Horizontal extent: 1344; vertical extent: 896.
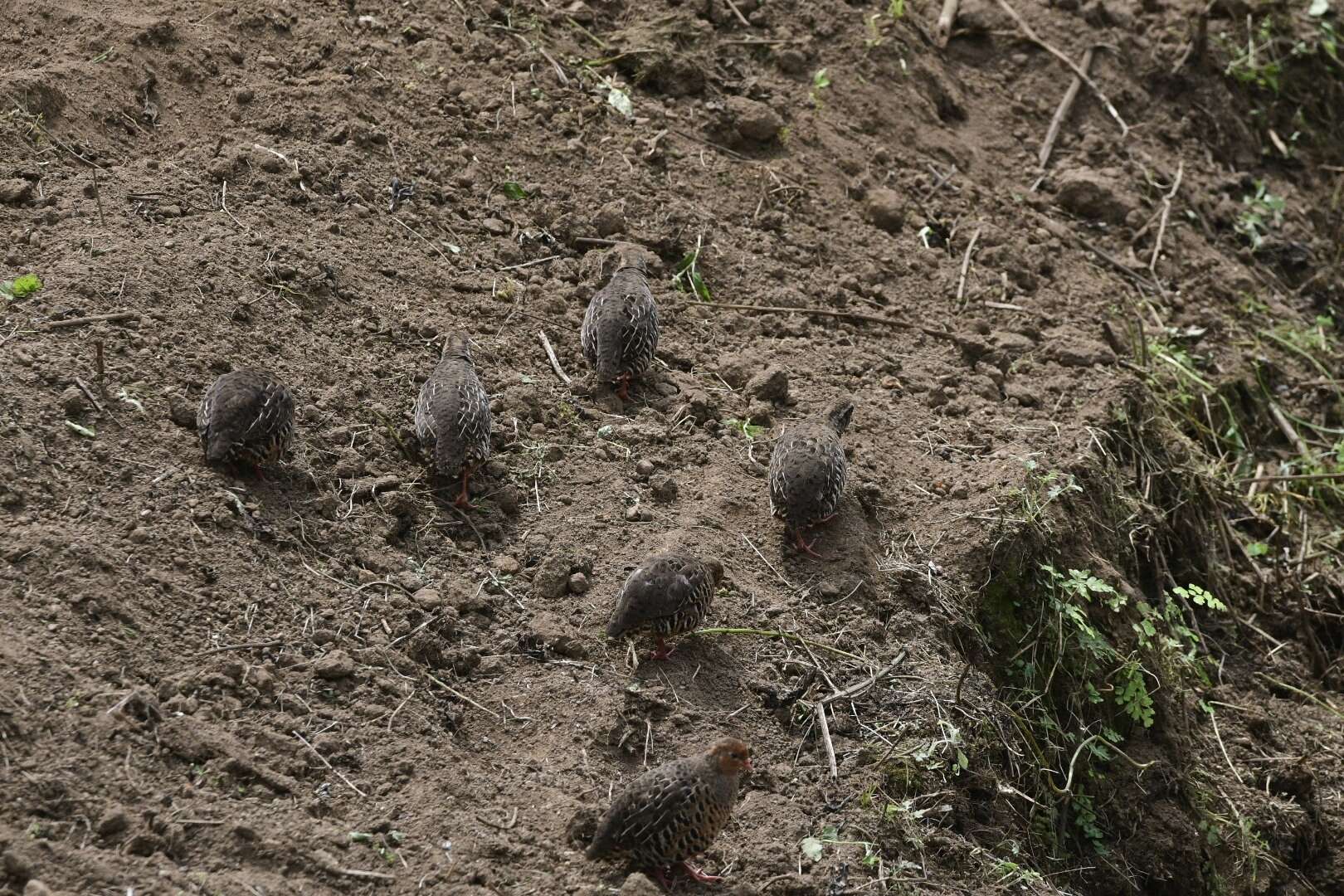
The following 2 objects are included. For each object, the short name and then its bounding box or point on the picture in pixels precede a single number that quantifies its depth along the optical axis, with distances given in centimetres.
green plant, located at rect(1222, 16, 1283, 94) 2652
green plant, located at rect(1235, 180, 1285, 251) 2478
